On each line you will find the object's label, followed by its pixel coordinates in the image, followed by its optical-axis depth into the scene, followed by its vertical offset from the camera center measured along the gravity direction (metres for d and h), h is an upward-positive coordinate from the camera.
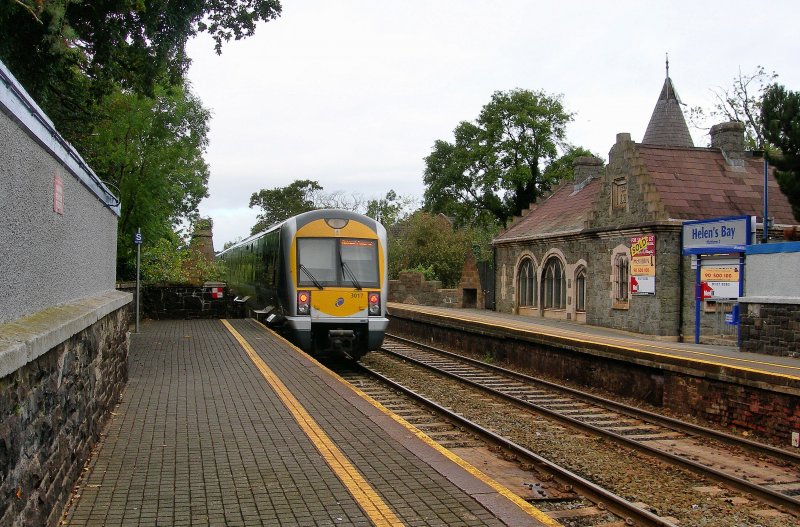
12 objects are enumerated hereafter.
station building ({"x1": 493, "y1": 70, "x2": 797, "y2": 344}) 21.41 +1.48
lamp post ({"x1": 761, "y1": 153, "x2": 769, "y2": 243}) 17.71 +1.11
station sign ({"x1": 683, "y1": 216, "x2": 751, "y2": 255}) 17.23 +1.08
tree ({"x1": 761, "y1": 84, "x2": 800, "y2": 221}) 16.38 +3.28
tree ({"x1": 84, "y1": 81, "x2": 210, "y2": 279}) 23.55 +3.78
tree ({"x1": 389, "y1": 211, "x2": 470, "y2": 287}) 42.12 +1.62
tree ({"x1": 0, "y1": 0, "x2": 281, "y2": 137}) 12.94 +4.49
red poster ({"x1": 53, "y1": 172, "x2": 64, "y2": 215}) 5.81 +0.63
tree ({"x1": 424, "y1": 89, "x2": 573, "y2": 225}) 48.94 +7.96
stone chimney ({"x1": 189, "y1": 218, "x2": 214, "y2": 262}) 56.78 +3.04
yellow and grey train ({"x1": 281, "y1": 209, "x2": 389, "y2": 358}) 15.02 -0.09
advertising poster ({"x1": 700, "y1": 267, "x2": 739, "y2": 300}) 17.36 -0.05
